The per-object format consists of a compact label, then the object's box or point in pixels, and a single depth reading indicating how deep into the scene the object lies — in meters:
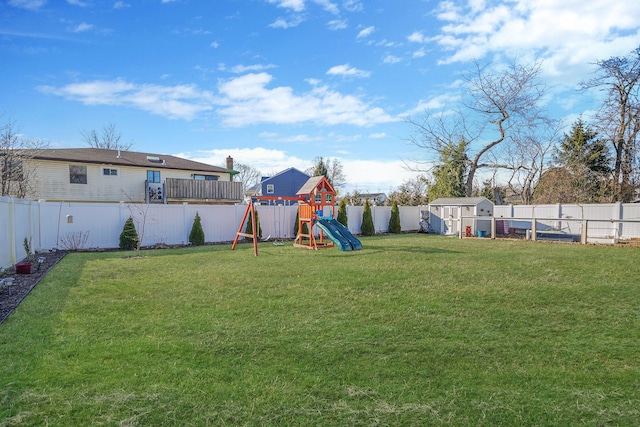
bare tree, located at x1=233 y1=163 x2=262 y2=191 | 48.59
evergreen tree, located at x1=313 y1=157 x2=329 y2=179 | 35.38
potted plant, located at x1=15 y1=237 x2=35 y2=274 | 7.39
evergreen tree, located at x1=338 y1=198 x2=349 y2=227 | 18.31
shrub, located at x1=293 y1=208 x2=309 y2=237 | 17.28
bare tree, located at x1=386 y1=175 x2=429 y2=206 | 28.97
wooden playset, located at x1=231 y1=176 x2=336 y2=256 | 12.43
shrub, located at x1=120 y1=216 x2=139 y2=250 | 12.90
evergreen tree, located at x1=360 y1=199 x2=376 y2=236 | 19.08
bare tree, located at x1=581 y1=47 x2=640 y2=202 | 18.92
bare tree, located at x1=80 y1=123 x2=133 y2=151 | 31.50
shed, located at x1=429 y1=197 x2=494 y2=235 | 18.64
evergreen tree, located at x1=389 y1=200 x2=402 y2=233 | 20.31
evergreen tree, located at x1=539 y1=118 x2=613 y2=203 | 21.41
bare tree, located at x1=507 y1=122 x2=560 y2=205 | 25.07
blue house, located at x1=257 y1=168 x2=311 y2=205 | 34.59
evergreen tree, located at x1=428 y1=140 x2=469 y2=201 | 25.34
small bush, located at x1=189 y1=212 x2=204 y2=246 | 14.52
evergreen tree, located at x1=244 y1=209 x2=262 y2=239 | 15.82
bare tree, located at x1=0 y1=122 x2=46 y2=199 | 15.88
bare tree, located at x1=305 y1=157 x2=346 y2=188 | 44.55
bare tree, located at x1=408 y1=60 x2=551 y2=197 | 23.78
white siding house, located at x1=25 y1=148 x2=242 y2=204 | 19.42
